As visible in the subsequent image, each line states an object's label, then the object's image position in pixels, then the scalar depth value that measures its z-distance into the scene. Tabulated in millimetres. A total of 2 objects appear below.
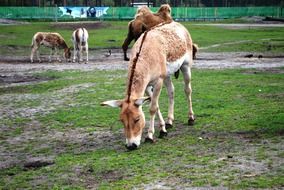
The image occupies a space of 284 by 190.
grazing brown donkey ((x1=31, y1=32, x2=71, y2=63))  28469
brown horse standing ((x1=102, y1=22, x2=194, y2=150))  8915
